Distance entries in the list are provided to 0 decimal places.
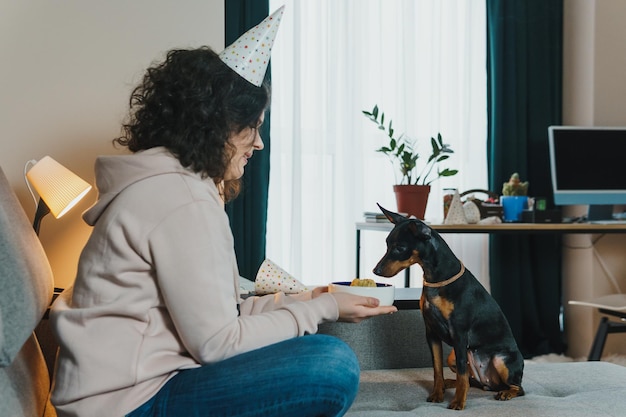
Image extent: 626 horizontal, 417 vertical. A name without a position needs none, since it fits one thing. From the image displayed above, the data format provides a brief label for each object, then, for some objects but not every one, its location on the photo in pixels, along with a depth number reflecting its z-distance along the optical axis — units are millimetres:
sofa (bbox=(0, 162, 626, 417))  1150
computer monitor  3750
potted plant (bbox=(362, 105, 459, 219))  3467
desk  3258
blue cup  3658
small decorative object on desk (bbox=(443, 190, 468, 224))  3346
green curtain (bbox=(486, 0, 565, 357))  4133
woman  1152
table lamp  1765
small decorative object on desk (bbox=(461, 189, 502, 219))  3605
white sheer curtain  3857
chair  3199
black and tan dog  1561
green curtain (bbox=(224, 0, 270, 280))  3705
